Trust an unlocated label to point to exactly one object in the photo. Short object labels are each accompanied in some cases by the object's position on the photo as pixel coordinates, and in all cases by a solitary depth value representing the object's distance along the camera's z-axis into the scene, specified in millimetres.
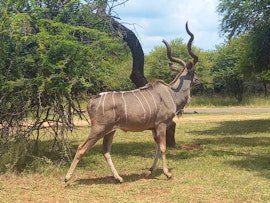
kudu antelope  7031
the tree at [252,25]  14534
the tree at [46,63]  7617
